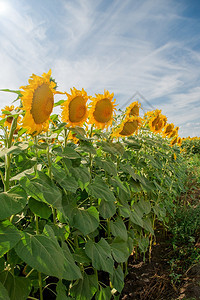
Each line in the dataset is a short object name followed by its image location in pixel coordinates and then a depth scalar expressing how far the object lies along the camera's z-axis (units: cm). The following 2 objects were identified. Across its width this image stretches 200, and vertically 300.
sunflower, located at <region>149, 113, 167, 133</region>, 290
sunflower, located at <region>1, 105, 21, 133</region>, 127
